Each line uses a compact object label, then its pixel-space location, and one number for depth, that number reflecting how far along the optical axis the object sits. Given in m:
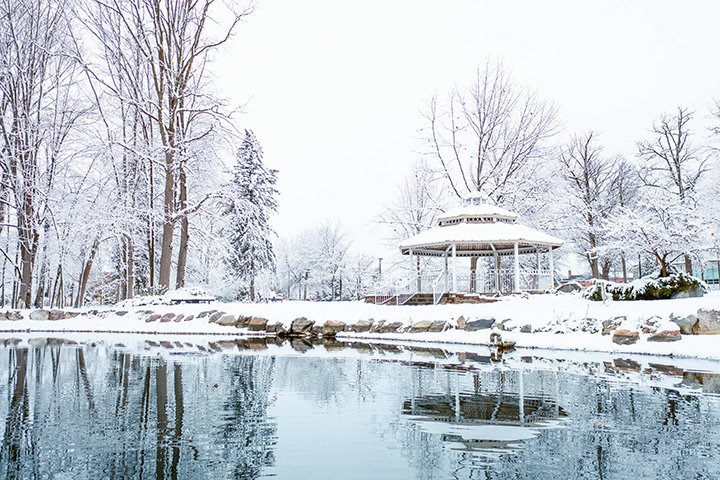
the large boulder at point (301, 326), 15.70
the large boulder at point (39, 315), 18.78
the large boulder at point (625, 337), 11.63
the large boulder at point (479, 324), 13.95
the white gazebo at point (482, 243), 19.22
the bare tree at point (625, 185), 32.16
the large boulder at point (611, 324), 12.29
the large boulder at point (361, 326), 15.48
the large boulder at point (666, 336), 11.25
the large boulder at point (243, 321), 16.52
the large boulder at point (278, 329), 15.84
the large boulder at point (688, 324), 11.42
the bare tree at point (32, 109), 19.59
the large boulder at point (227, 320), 16.72
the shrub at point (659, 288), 13.46
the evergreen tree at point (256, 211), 30.73
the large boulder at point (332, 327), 15.41
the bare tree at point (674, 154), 28.45
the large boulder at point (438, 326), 14.45
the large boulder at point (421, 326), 14.59
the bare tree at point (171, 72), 19.73
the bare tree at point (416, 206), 29.77
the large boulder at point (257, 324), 16.36
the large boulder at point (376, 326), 15.30
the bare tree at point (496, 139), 27.64
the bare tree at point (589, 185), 29.62
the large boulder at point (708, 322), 11.30
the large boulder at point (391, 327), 15.04
